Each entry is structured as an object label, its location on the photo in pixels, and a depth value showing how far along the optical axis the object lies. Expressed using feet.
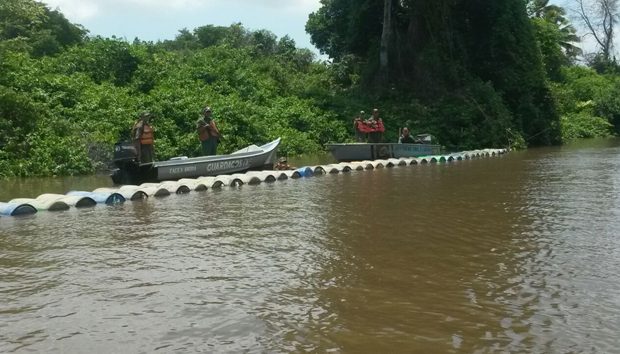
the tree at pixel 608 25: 208.64
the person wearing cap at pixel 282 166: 52.31
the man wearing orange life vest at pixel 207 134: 50.24
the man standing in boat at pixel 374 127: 68.59
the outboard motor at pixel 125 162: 41.50
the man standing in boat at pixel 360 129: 68.44
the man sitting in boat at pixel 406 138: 71.26
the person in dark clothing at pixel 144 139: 44.70
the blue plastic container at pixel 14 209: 30.83
